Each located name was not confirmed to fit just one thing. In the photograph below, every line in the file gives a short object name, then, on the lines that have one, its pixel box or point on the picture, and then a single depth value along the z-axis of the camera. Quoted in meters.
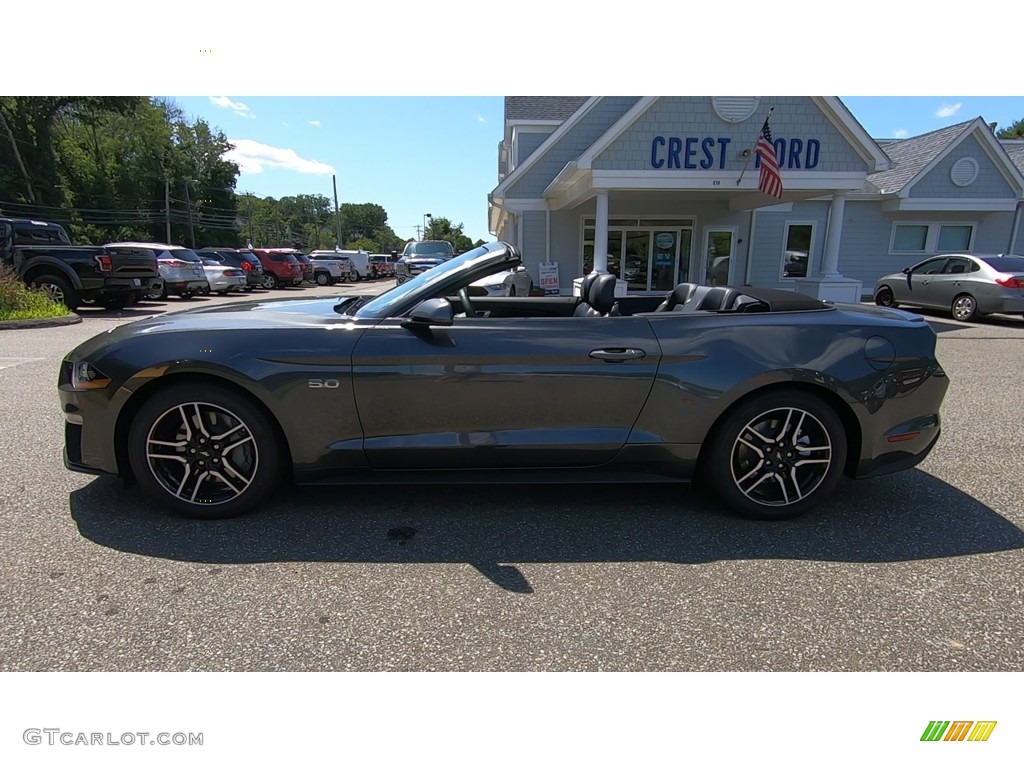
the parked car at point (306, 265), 26.02
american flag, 10.81
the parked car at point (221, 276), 18.28
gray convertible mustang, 2.79
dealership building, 11.72
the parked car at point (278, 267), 23.72
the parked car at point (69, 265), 11.74
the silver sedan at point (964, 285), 10.77
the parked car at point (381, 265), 38.59
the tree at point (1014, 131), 53.67
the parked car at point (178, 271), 15.12
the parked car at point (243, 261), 20.48
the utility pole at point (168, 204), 45.62
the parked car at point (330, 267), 28.12
